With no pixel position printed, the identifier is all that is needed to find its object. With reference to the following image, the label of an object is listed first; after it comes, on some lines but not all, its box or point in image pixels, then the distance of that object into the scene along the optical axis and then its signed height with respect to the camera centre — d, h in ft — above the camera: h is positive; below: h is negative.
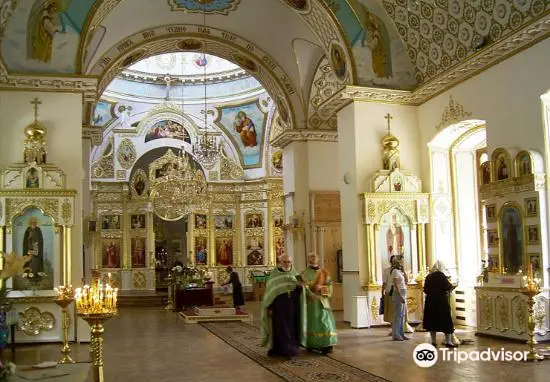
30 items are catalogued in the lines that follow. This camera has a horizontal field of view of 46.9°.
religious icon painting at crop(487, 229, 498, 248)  39.22 -0.25
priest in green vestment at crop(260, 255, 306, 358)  33.76 -3.93
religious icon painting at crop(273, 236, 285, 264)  90.46 -0.98
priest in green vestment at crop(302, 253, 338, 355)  34.37 -4.14
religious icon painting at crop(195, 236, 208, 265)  91.97 -1.13
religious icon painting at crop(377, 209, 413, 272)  47.93 -0.01
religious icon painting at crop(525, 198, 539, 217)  35.68 +1.46
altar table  68.08 -5.93
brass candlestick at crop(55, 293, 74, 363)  30.73 -2.77
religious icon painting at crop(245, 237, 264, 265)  91.61 -1.48
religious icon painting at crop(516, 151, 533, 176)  36.03 +4.01
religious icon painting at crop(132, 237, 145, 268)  89.45 -1.10
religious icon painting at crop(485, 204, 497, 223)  39.29 +1.34
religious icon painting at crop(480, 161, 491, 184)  40.24 +3.98
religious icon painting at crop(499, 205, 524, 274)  37.17 -0.28
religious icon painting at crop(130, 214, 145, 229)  90.38 +3.29
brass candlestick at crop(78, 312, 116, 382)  20.31 -3.02
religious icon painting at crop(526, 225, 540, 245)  35.65 -0.12
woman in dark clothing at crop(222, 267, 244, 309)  63.26 -5.16
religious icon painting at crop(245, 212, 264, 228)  91.97 +3.05
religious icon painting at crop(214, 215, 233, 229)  93.28 +3.01
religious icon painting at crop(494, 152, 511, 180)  37.99 +4.07
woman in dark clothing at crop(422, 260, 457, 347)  34.01 -3.73
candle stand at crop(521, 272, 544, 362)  29.78 -3.75
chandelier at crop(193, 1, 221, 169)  65.77 +11.32
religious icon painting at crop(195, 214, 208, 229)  92.68 +3.10
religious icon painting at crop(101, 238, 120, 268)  88.99 -1.17
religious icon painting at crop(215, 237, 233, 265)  92.32 -1.25
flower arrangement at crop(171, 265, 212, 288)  69.15 -3.78
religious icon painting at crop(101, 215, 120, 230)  89.97 +3.24
